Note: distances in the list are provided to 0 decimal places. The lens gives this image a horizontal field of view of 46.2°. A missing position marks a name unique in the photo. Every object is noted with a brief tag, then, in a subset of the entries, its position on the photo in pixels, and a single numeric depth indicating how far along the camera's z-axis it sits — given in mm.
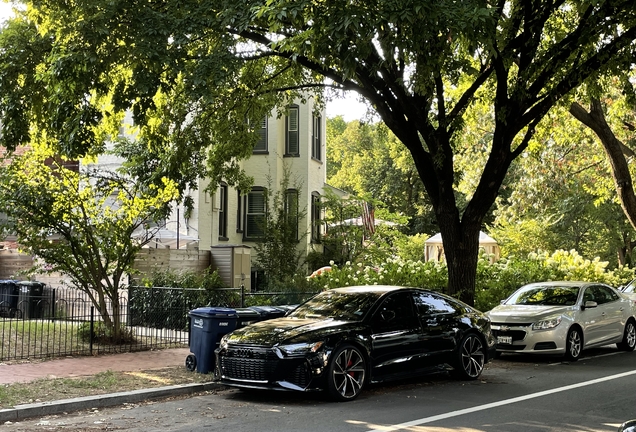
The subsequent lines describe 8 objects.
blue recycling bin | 11609
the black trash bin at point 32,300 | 18312
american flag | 27656
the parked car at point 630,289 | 19875
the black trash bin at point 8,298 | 19316
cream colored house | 24500
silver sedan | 14307
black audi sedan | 9727
